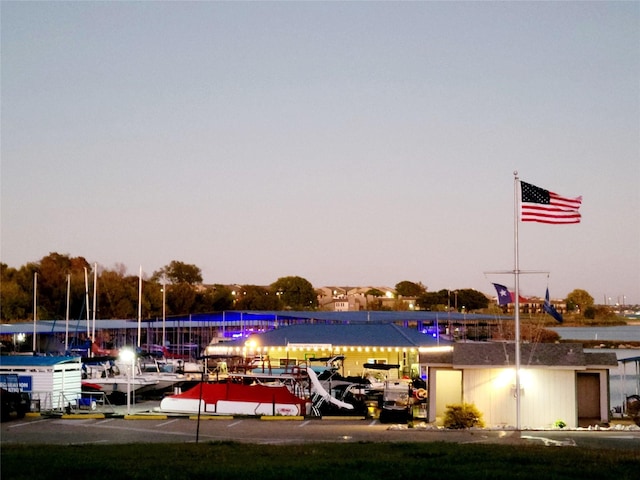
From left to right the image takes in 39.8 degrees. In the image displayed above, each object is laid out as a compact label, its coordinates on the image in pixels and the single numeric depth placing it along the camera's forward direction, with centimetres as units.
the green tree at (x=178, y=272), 19750
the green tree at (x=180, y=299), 15400
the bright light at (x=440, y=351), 3597
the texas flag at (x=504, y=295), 3164
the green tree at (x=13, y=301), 12257
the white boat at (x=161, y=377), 5222
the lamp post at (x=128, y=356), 4942
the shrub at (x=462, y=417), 3127
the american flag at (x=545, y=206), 3081
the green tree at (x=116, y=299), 13800
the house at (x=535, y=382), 3316
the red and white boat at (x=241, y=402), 3631
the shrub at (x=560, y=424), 3222
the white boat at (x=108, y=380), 4847
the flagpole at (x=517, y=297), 3020
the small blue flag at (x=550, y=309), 3155
